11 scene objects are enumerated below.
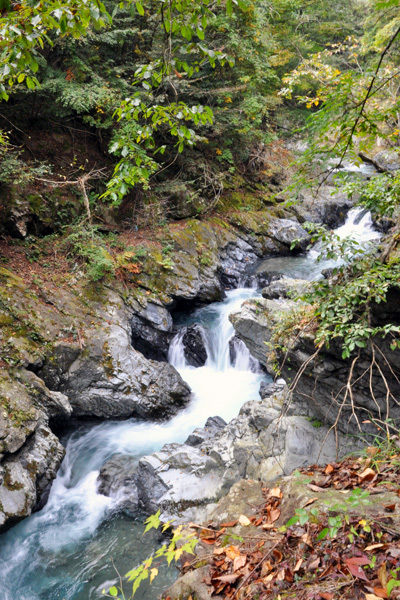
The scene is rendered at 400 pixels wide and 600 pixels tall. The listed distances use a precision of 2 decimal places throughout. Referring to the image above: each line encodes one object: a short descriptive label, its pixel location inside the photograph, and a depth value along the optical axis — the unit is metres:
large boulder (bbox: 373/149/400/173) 16.69
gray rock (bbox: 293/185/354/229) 15.85
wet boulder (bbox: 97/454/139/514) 5.84
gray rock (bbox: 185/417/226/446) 6.66
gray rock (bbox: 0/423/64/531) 5.06
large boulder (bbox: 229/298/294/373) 6.91
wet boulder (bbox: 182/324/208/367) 9.48
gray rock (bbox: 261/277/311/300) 9.75
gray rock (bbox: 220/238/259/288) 12.41
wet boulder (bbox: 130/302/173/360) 9.13
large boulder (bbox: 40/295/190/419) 7.48
